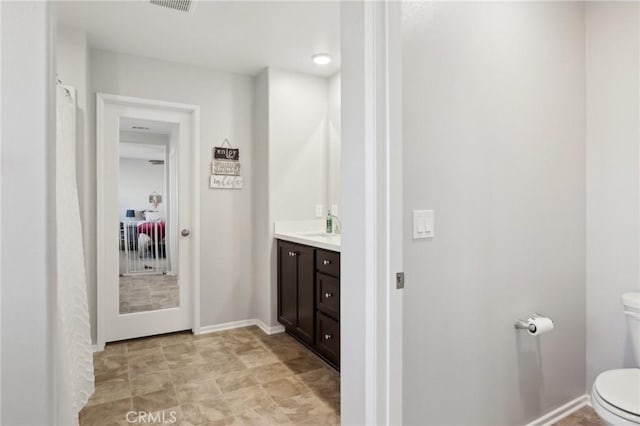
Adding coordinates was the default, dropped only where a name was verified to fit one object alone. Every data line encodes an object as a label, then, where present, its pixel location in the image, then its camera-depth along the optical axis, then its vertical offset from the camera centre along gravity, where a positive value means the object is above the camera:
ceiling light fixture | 3.11 +1.35
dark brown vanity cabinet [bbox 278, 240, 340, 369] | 2.46 -0.65
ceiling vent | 2.28 +1.34
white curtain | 1.42 -0.35
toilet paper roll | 1.62 -0.51
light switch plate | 1.35 -0.05
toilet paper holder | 1.62 -0.52
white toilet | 1.30 -0.71
